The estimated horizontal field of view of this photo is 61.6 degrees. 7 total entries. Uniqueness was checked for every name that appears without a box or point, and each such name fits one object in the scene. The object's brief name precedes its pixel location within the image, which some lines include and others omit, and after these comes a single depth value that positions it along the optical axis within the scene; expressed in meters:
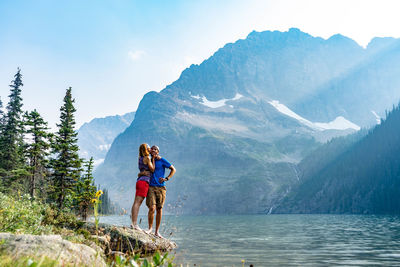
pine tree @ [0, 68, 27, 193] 43.19
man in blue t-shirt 13.75
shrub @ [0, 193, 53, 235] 10.81
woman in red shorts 13.23
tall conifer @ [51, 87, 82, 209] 32.91
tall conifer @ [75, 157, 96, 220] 33.75
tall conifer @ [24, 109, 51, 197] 31.84
